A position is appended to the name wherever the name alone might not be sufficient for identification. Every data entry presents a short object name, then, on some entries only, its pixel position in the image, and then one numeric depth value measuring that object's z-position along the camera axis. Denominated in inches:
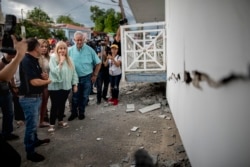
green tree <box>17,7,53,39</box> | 1072.9
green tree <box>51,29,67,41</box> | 1301.9
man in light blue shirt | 205.2
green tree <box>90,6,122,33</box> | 1620.3
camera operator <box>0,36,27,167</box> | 79.2
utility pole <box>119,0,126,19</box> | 604.8
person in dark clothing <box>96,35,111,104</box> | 259.4
